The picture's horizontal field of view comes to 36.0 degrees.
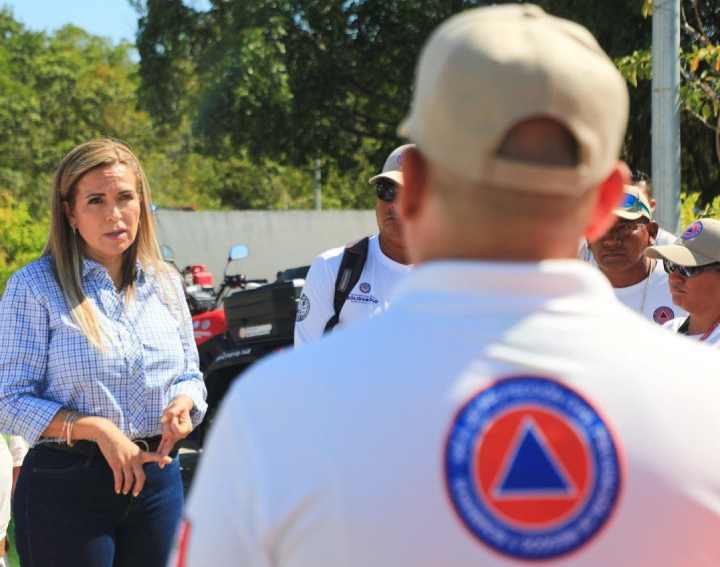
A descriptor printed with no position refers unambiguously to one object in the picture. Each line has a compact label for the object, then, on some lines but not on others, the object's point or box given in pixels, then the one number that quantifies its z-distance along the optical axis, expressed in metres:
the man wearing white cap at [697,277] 3.84
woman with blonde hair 3.23
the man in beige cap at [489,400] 1.21
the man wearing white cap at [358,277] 4.18
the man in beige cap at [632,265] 4.67
